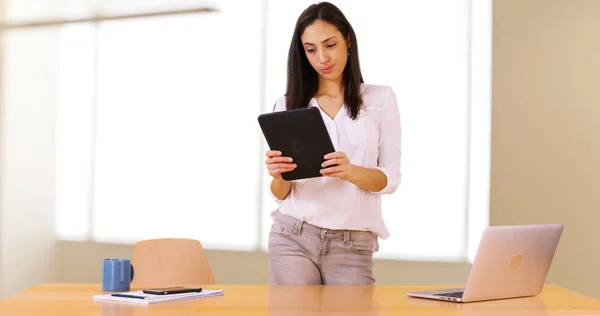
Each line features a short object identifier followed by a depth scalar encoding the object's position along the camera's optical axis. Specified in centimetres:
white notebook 195
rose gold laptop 201
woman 253
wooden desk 184
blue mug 217
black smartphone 204
